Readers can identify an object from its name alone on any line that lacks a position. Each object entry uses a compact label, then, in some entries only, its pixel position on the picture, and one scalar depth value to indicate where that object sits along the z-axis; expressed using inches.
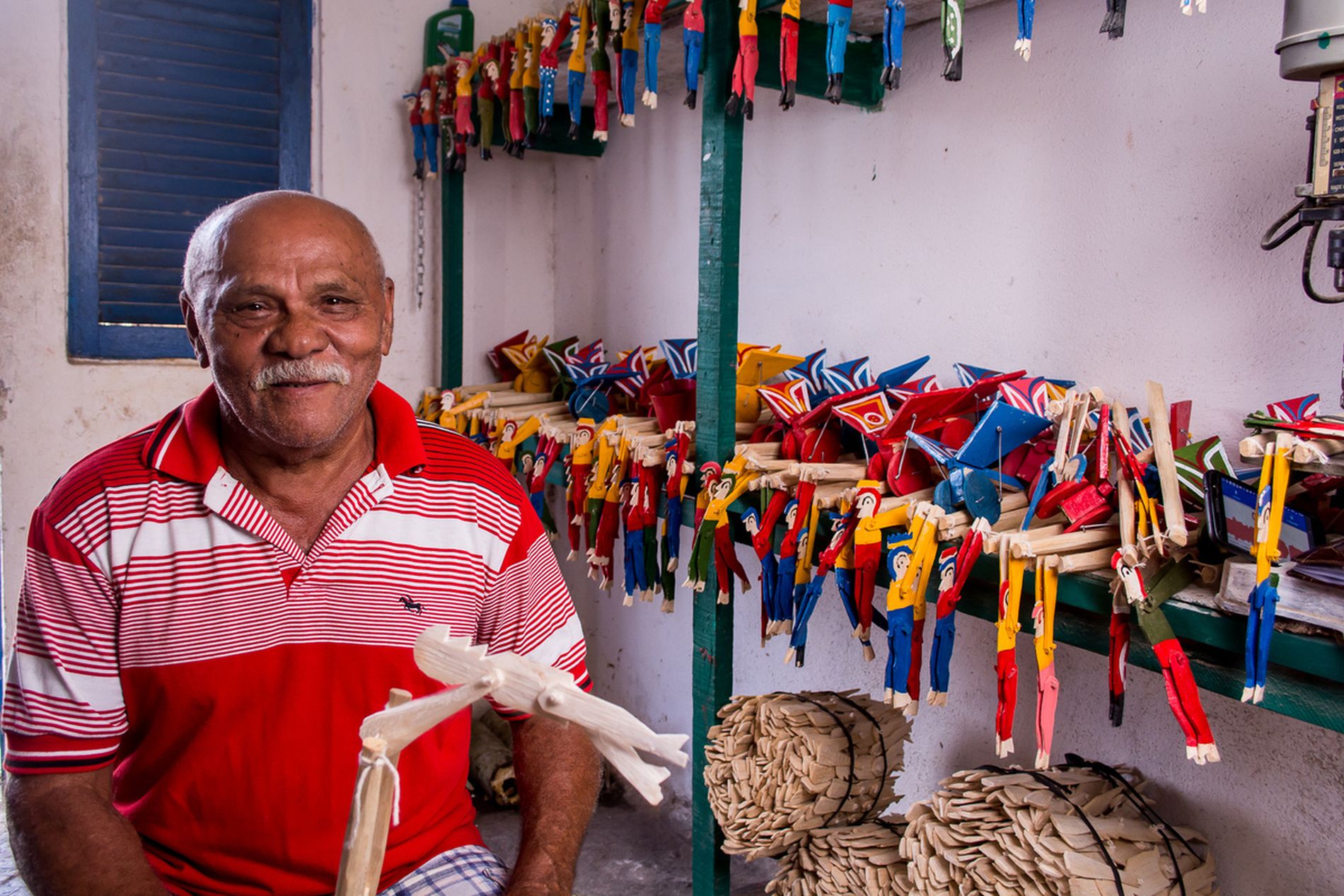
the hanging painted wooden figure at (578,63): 107.1
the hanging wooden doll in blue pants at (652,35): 93.6
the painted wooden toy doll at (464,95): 134.9
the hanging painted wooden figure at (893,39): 75.7
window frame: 132.9
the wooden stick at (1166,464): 62.7
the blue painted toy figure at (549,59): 113.9
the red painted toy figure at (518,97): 122.0
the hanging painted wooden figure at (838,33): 79.4
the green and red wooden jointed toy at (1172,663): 59.7
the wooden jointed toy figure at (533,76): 118.6
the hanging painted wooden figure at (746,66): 86.0
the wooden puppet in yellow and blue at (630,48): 98.6
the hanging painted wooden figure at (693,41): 87.4
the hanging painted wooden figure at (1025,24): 66.4
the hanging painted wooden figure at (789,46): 83.5
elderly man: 57.6
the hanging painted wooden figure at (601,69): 102.6
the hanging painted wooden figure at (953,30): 69.3
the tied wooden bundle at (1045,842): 70.9
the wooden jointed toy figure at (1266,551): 56.1
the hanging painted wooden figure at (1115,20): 64.8
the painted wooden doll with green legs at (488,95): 128.3
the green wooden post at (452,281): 153.0
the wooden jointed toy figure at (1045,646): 65.4
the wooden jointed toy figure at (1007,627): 66.6
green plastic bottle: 153.6
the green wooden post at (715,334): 93.9
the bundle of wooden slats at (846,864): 84.4
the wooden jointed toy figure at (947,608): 69.5
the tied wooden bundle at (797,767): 91.7
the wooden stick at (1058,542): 65.7
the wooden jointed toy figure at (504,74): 125.9
